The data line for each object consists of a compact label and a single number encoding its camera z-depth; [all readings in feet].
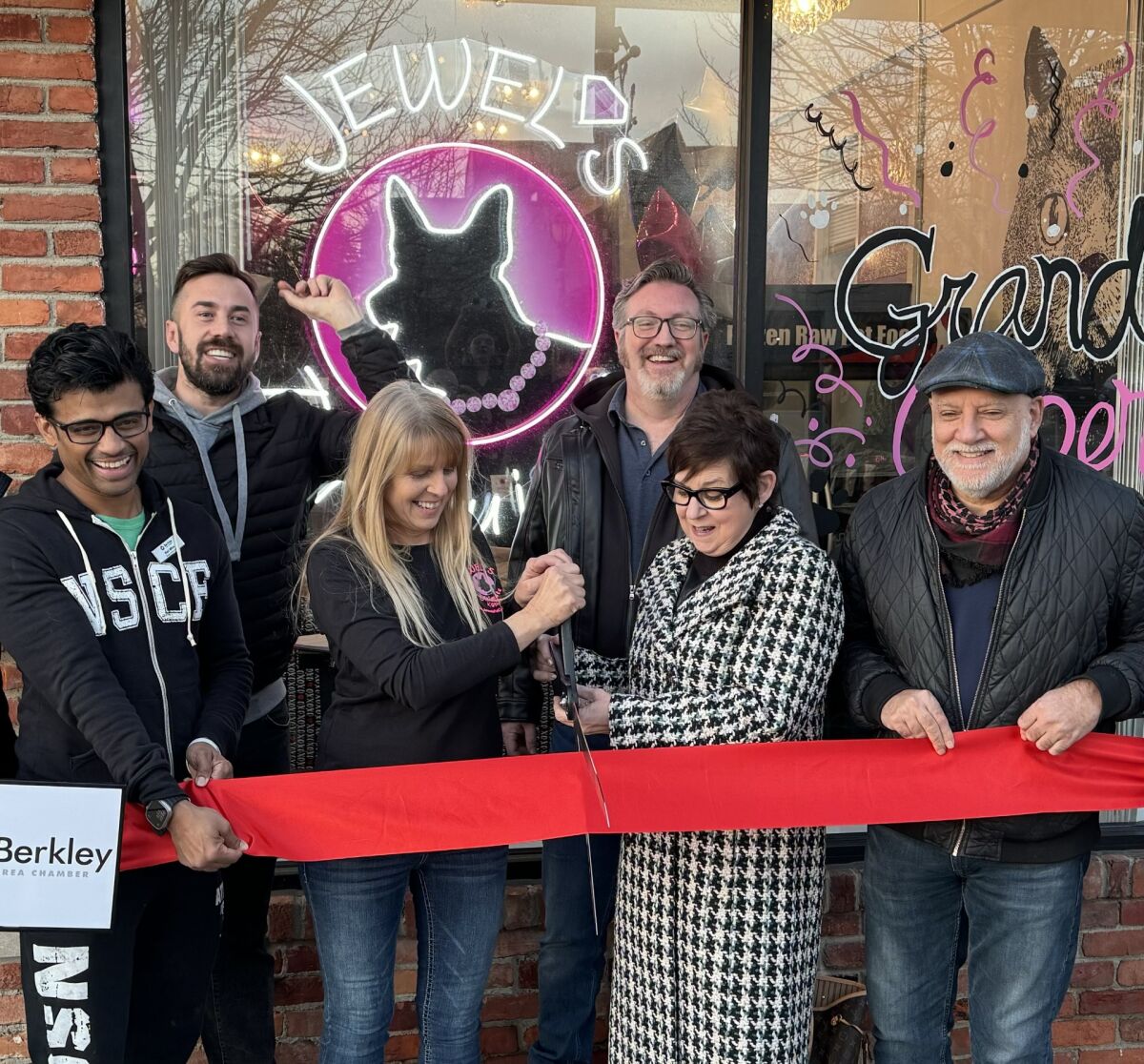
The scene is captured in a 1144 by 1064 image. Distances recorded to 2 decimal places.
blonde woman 8.00
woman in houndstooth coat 7.86
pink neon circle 13.33
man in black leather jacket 10.18
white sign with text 7.13
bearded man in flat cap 8.14
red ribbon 8.08
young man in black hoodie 7.29
